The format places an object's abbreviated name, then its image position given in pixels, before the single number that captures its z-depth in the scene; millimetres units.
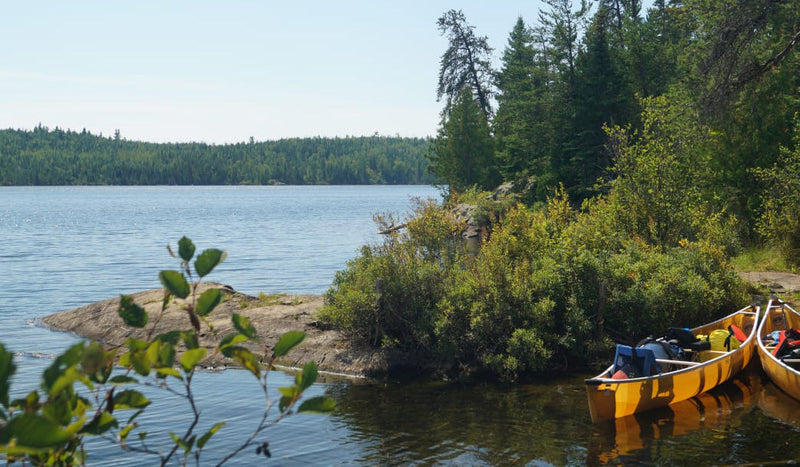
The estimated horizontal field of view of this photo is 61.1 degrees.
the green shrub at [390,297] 16391
